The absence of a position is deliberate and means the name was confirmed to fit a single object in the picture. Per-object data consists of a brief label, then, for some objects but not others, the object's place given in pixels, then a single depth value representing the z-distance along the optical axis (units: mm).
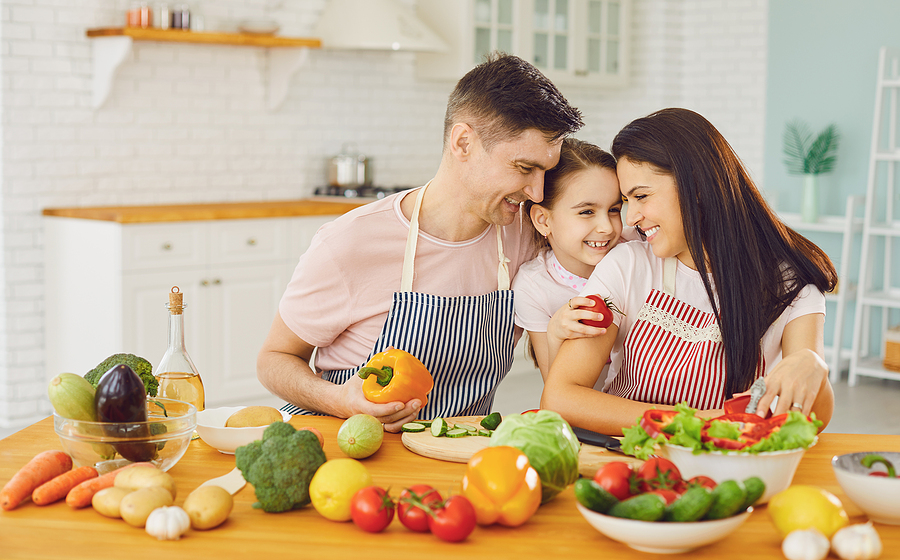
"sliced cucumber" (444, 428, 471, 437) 1615
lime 1523
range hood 5266
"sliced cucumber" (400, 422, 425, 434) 1661
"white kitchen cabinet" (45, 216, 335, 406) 4289
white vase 5805
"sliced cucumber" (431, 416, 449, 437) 1617
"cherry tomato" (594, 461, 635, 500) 1212
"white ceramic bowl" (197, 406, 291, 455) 1536
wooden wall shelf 4489
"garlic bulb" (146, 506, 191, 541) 1197
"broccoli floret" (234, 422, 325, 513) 1267
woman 1851
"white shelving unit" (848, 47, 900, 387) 5504
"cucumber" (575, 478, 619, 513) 1160
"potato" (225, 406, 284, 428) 1566
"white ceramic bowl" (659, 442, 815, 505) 1254
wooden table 1166
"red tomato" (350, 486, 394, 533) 1211
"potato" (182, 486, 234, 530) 1227
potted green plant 5820
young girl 2098
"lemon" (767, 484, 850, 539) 1152
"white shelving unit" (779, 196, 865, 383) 5586
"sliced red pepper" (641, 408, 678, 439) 1336
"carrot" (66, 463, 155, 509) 1298
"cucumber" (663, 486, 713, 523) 1104
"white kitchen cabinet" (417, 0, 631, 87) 5875
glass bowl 1363
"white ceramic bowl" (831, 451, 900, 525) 1204
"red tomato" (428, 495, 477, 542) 1173
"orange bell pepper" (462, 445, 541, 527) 1208
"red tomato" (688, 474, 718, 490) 1209
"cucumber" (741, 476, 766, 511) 1144
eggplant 1335
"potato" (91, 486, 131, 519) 1263
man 1994
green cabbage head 1288
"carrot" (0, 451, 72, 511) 1301
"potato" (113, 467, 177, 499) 1281
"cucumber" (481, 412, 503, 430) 1643
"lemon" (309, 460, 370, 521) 1248
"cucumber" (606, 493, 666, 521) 1117
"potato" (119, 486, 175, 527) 1232
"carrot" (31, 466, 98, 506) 1310
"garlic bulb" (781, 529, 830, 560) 1112
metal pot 5590
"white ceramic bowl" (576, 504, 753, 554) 1107
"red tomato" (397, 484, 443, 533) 1210
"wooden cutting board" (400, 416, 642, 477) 1490
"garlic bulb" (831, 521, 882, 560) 1107
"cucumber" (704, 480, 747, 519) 1117
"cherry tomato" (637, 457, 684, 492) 1220
